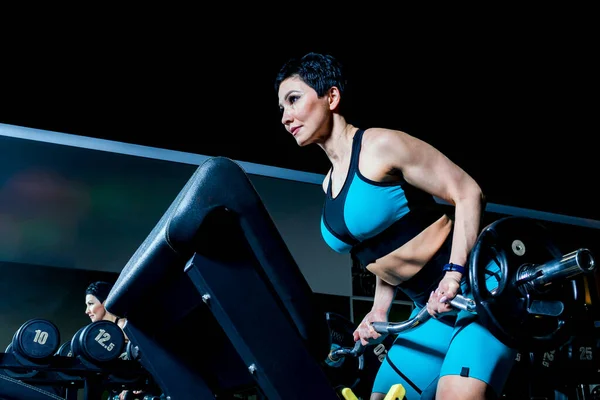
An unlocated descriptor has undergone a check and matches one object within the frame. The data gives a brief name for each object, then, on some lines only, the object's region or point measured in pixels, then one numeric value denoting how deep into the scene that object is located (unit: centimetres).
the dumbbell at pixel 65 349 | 478
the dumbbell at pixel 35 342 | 364
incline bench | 92
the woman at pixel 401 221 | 149
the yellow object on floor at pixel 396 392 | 123
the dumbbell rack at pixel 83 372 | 373
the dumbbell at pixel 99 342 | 368
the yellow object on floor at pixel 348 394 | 132
